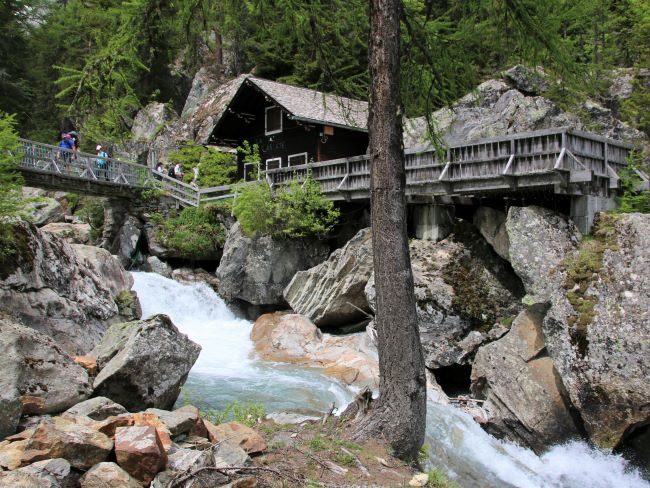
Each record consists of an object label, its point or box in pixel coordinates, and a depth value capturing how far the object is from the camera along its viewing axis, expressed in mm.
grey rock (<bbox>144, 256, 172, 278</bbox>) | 24641
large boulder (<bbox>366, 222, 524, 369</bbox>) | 14602
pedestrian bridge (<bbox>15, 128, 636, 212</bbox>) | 13609
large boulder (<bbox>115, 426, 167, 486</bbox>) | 4523
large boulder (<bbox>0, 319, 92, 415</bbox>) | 5888
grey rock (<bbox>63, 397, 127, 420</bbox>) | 6061
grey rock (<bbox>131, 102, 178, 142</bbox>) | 38625
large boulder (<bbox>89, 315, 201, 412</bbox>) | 7848
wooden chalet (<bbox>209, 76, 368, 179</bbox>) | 25891
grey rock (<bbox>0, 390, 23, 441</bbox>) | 5191
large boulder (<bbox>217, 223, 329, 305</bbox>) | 21312
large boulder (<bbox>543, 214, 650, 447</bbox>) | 10172
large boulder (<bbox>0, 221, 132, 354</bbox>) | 10562
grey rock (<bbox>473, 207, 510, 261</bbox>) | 15600
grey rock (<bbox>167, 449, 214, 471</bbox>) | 4715
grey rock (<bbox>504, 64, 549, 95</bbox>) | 25094
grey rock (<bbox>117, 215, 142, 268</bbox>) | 25844
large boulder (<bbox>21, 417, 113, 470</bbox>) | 4383
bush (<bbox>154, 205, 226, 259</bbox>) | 24922
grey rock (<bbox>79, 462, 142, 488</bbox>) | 4270
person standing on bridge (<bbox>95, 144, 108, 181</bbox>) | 26594
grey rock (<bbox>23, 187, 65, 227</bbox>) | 29531
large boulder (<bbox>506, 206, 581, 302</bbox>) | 12609
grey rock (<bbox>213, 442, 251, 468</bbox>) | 4977
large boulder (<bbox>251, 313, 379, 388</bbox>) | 14508
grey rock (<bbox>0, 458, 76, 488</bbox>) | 3881
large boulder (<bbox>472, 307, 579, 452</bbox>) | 11289
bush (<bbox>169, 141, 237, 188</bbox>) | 31953
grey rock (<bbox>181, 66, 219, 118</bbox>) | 41812
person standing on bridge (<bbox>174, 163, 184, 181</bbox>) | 32094
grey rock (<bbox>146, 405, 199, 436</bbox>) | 5625
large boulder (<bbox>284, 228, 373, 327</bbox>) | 18312
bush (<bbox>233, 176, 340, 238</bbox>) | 20672
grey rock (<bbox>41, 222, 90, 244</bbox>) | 28211
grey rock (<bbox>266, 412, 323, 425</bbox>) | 7602
